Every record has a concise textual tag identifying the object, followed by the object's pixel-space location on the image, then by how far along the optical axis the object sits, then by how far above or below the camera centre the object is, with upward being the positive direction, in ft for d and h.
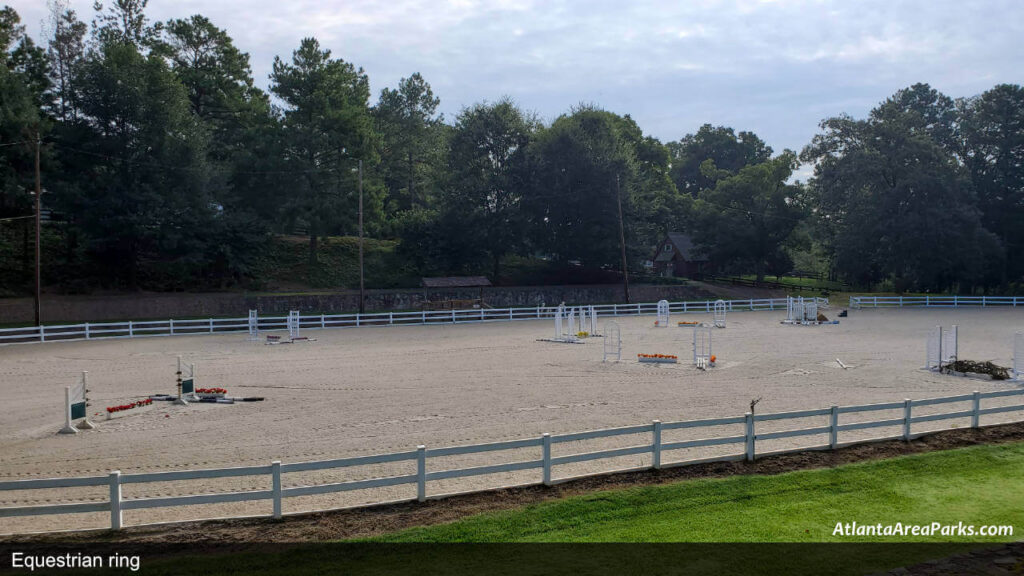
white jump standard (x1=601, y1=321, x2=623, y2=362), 87.38 -11.69
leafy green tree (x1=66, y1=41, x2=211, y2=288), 143.02 +20.90
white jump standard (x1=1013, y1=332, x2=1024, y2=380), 67.77 -9.30
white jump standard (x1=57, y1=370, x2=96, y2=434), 47.98 -9.88
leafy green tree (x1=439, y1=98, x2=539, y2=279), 188.44 +21.78
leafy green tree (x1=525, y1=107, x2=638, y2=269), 195.00 +20.06
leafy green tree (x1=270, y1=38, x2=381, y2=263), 170.91 +31.40
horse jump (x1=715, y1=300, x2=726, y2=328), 127.85 -11.09
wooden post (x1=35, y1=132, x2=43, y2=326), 109.70 -3.87
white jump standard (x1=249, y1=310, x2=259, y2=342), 109.96 -10.00
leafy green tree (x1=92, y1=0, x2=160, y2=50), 189.47 +68.50
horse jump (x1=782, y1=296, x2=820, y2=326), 131.95 -9.69
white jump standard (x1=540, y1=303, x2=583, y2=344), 103.86 -10.51
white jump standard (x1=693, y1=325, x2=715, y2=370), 78.42 -11.54
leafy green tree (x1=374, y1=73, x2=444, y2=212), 237.45 +42.25
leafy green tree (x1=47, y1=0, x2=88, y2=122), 171.32 +57.46
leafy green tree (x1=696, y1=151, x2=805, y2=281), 226.17 +15.03
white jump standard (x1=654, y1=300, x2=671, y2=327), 129.39 -10.57
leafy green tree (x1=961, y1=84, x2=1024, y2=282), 219.41 +30.69
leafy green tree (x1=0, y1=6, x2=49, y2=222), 137.90 +29.32
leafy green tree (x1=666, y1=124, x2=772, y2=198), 376.68 +61.74
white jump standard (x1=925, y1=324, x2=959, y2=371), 72.47 -9.78
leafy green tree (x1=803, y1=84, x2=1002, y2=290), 202.80 +15.26
